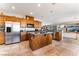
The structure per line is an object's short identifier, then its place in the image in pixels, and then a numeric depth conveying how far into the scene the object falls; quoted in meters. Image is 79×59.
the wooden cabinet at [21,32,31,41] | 2.23
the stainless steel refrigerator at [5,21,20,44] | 2.37
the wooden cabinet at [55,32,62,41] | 2.24
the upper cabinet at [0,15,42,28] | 1.76
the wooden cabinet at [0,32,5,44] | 2.35
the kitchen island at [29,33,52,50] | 1.91
